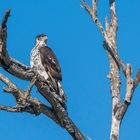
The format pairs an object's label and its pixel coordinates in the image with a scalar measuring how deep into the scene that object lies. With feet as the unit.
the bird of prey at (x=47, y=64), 67.54
